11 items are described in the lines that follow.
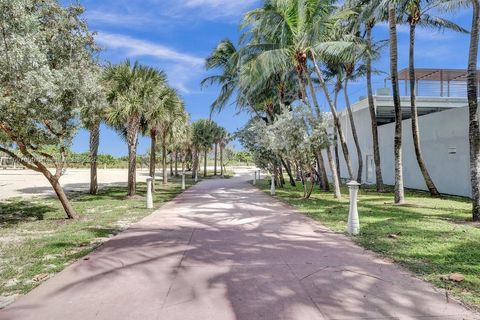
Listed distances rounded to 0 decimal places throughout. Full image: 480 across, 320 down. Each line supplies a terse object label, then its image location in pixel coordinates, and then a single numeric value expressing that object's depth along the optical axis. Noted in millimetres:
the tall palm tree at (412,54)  16094
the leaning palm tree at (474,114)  9703
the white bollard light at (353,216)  8062
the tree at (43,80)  7238
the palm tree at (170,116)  18531
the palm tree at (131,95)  15977
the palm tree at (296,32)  15719
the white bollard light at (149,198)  12894
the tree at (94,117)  10328
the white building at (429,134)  17672
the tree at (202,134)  42469
